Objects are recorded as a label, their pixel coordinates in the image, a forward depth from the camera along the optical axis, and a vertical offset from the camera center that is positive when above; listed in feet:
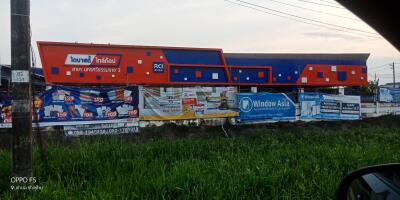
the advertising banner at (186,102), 61.16 +0.29
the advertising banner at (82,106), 53.67 +0.08
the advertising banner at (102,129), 54.51 -2.91
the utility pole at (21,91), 21.86 +0.82
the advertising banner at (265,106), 66.95 -0.53
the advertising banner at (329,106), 72.90 -0.71
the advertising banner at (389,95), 98.58 +1.40
